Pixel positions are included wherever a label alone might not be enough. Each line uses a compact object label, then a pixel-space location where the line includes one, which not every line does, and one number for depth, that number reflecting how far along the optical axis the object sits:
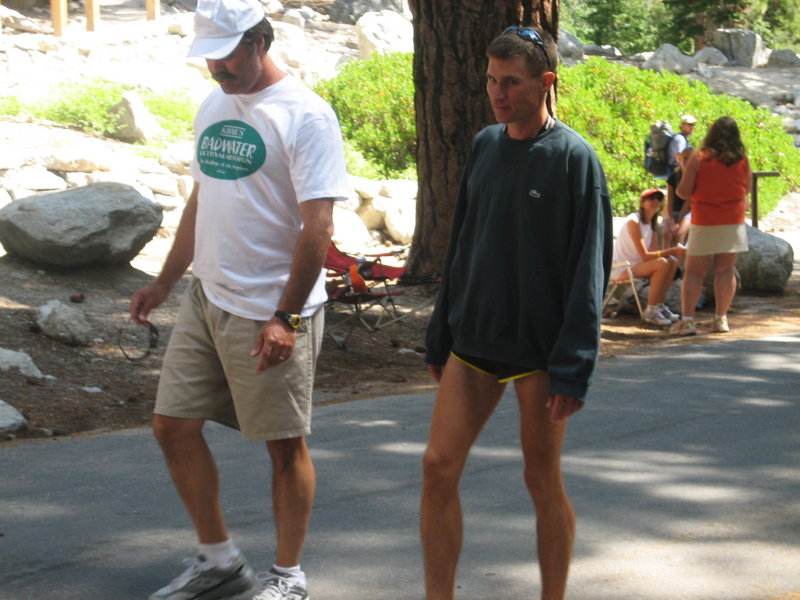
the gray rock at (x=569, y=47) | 28.95
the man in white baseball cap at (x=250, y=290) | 3.76
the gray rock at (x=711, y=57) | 31.30
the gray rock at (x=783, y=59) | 32.59
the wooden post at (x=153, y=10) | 26.66
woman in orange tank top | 9.79
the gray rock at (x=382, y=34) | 24.47
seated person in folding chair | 10.59
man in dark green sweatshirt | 3.44
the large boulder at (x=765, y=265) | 12.09
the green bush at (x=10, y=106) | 16.42
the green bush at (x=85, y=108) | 15.98
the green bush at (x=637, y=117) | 16.25
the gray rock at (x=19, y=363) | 7.38
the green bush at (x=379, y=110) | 16.83
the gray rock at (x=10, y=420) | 6.46
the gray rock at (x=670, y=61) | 29.61
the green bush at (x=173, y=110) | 16.40
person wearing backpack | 14.46
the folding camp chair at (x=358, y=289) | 9.03
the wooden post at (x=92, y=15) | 25.23
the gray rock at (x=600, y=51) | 31.94
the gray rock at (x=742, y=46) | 31.86
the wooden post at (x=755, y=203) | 13.36
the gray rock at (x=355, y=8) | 31.48
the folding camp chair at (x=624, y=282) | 10.60
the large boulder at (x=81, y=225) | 9.06
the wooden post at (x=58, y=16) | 24.64
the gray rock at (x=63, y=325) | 8.10
